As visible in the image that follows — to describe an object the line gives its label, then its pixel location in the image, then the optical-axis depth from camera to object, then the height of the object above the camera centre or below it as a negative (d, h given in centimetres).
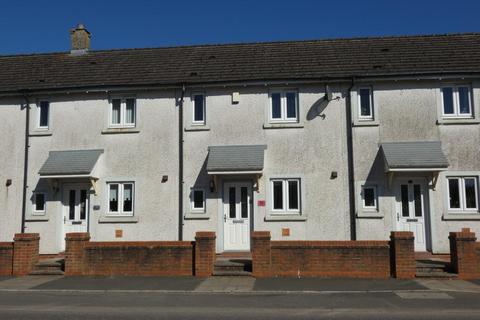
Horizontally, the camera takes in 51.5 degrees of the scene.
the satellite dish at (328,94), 1582 +395
